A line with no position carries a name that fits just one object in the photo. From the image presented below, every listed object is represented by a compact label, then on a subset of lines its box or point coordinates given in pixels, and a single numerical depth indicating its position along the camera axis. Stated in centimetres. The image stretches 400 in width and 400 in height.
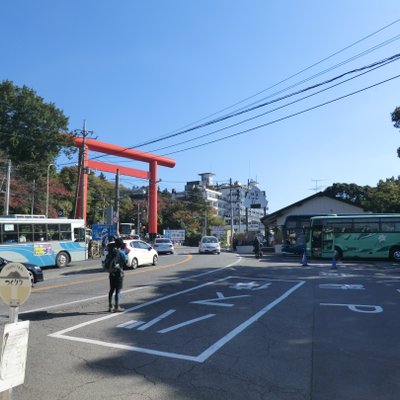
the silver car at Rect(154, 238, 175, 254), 3944
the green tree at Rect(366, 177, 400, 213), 4688
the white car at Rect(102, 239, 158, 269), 2386
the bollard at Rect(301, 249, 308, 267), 2677
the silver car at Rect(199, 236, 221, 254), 4050
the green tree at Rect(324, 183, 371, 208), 7812
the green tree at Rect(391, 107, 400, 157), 3019
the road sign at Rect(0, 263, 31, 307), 516
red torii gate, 4212
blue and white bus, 2369
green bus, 3134
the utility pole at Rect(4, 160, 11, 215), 3420
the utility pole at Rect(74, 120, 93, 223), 3822
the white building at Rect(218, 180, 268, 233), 5972
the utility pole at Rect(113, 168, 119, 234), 3725
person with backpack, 1114
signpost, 460
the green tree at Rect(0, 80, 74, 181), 3812
